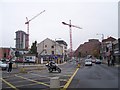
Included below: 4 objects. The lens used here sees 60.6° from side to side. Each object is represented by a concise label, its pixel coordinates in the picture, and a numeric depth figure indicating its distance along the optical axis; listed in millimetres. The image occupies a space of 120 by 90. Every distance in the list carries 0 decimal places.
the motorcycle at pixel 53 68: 13701
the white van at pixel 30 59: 32558
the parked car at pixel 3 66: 17166
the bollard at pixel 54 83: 4330
